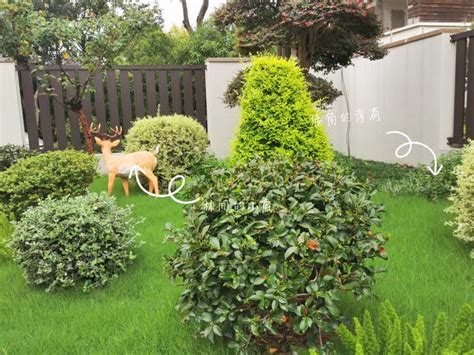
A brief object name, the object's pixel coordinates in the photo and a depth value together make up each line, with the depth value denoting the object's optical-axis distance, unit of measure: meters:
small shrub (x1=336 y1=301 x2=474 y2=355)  1.87
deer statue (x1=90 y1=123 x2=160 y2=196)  5.68
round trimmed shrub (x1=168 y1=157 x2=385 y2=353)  2.06
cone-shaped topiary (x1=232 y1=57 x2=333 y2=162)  4.46
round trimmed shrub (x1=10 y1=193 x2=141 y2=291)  3.21
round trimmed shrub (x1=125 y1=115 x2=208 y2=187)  6.30
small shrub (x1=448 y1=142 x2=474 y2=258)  3.44
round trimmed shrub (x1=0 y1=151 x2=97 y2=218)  4.62
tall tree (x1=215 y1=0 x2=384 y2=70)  5.81
